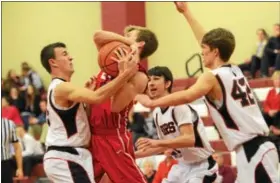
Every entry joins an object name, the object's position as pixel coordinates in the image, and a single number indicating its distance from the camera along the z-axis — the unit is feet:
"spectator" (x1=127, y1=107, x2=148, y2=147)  42.78
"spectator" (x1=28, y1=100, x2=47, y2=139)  51.62
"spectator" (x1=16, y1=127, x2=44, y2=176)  44.34
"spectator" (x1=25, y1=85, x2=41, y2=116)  55.47
